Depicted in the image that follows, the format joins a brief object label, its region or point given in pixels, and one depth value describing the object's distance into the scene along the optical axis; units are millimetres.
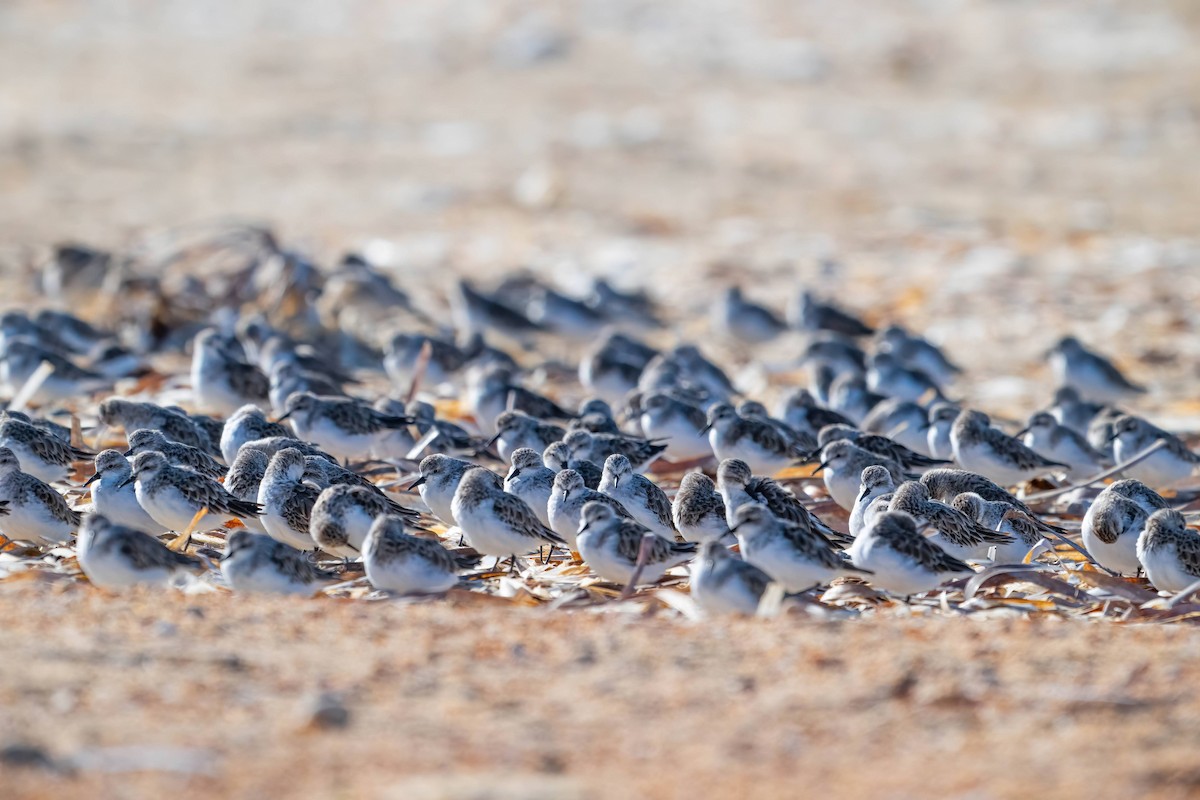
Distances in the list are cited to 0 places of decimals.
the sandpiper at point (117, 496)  16141
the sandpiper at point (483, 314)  29562
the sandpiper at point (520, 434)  20187
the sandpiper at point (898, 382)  25422
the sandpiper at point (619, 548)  14859
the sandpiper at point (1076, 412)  23172
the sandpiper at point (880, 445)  20047
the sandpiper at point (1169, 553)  15055
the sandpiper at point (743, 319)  30687
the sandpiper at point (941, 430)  21203
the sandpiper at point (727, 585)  13391
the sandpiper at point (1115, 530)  15852
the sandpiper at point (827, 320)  30797
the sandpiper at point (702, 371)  25937
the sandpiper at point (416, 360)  25594
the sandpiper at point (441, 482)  17078
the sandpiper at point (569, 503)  16047
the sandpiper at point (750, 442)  19953
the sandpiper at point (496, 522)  15703
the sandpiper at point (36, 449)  17531
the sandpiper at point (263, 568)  13953
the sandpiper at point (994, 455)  19797
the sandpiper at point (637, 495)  16937
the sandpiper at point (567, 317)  30391
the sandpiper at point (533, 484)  17219
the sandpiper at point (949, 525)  15680
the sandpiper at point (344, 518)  15273
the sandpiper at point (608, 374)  25266
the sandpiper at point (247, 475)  17000
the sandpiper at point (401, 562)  14211
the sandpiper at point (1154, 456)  20141
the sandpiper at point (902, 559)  14430
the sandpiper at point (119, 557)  13781
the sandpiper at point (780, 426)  20656
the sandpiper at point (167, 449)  17500
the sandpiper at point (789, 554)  14586
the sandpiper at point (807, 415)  22062
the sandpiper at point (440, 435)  20203
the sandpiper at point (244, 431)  18891
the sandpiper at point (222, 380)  22234
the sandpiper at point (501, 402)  22445
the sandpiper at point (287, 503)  15750
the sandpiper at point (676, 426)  21266
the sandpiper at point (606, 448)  19141
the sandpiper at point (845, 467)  18359
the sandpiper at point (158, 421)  19641
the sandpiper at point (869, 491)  16687
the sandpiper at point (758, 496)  16125
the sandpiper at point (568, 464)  17828
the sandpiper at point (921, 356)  27141
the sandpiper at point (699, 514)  16594
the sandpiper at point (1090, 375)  26156
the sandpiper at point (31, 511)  15352
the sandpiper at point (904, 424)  22000
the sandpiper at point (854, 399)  23672
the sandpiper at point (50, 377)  23172
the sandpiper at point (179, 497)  15625
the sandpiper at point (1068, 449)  20562
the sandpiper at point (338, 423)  19859
